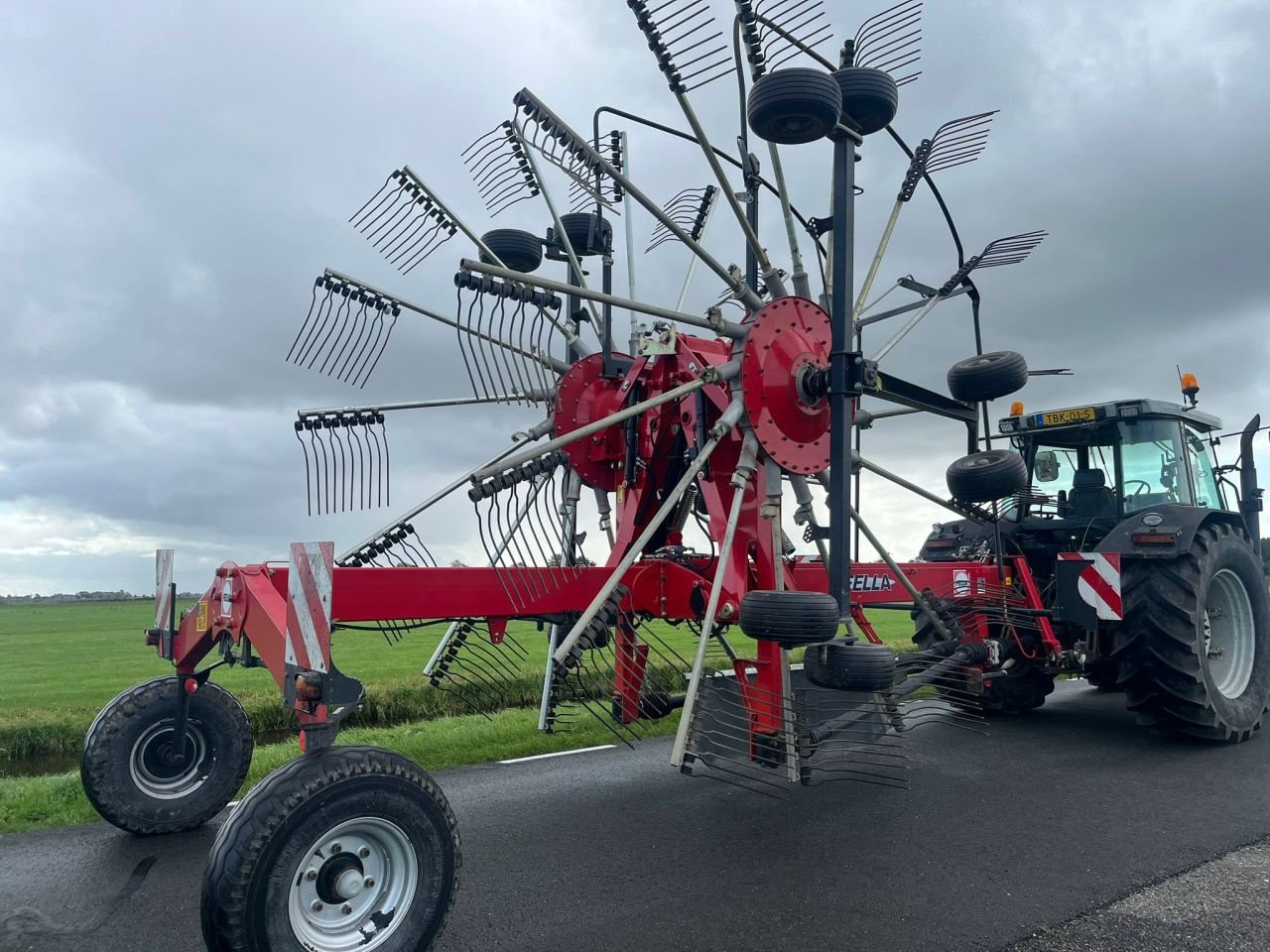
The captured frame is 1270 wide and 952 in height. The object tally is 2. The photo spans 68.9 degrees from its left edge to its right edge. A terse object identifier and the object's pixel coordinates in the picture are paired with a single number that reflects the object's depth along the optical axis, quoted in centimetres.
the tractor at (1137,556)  620
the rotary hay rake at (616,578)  298
